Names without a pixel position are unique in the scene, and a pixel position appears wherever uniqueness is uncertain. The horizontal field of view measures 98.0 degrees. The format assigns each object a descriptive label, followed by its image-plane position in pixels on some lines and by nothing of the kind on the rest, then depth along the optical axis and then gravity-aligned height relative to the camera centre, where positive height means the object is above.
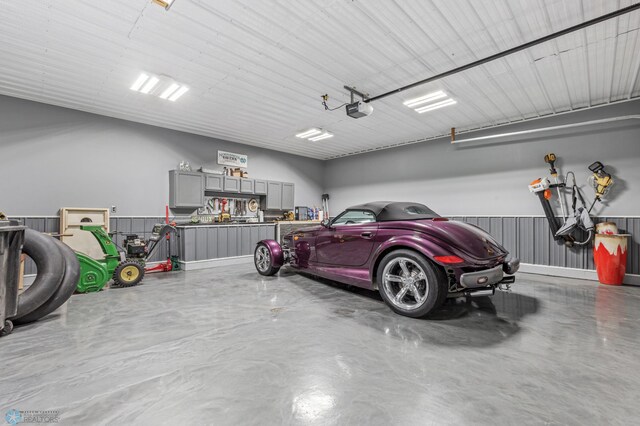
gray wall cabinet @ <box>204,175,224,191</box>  6.77 +0.80
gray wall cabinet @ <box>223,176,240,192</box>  7.10 +0.81
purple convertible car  2.88 -0.47
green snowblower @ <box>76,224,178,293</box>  4.06 -0.78
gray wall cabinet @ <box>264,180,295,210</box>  8.09 +0.58
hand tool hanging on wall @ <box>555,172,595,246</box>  5.00 -0.08
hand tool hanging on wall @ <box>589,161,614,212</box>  4.90 +0.65
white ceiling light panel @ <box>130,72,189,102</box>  4.16 +2.03
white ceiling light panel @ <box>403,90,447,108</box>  4.66 +2.03
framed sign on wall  7.34 +1.52
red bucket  4.54 -0.67
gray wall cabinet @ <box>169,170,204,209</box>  6.31 +0.59
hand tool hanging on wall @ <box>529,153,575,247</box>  5.43 +0.48
